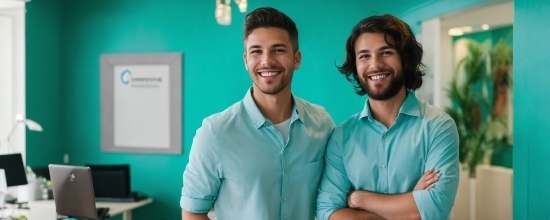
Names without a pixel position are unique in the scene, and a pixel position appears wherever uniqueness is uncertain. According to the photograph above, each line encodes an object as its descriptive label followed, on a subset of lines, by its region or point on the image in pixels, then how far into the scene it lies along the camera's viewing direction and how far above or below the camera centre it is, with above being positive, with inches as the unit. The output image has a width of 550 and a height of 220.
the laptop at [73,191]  163.9 -23.2
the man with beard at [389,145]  81.7 -5.1
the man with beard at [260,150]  83.2 -5.7
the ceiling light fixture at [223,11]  160.9 +27.1
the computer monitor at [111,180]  211.6 -26.0
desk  193.3 -34.4
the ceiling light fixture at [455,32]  282.6 +38.4
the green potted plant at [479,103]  270.5 +3.4
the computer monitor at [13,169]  174.1 -17.8
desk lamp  201.9 -5.1
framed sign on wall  239.6 +2.7
